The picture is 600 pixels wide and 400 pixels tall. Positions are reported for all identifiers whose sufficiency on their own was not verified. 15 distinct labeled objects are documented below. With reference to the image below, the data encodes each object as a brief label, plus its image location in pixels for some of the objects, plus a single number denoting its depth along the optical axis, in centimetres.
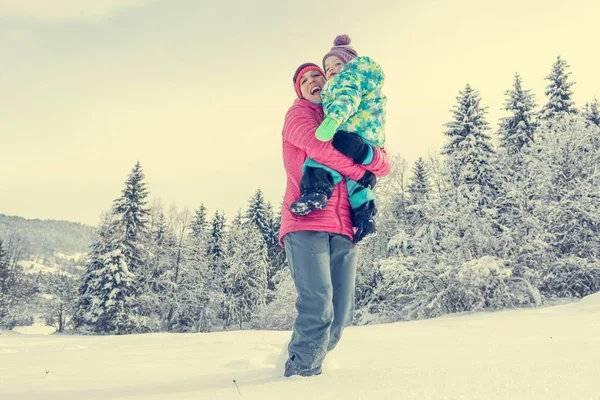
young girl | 203
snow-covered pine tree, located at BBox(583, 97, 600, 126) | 2362
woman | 196
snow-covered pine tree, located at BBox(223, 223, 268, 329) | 3081
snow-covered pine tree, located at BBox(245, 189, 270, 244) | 3628
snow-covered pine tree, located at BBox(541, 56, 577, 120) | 2145
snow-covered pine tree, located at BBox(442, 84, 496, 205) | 1683
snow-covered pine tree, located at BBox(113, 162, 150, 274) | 2603
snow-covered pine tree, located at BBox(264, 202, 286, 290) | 3613
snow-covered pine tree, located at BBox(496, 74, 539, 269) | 1373
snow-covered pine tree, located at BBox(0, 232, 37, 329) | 3519
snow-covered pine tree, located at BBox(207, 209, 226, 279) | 3250
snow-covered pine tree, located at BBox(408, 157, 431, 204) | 2091
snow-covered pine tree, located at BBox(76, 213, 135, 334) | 2381
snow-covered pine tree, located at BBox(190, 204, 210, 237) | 3475
